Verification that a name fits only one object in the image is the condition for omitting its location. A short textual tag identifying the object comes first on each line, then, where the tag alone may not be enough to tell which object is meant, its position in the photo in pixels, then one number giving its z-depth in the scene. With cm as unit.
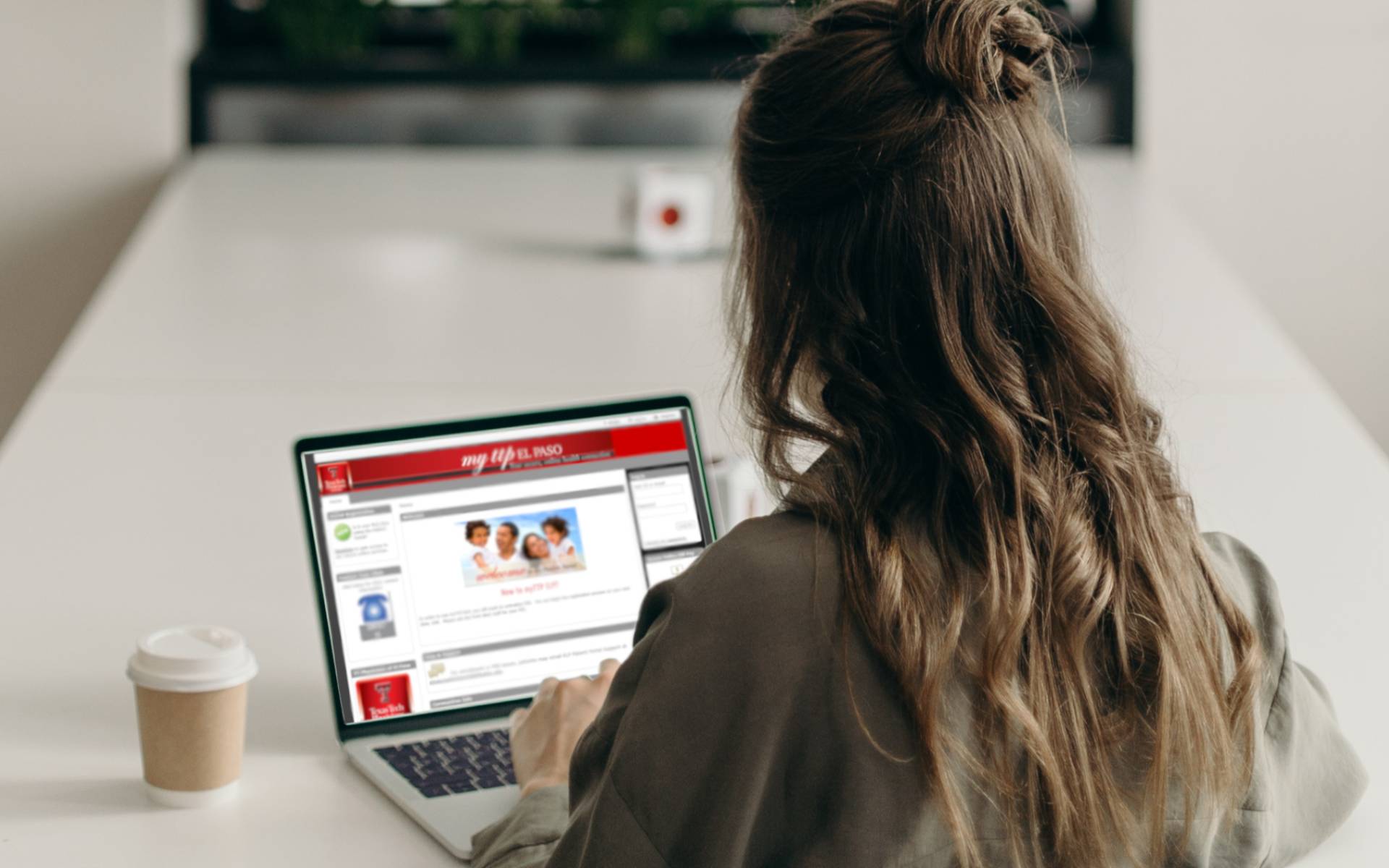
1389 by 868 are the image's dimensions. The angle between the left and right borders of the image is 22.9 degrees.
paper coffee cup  242
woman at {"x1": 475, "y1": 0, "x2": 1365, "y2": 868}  217
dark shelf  484
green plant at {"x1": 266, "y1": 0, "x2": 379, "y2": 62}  490
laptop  254
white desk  250
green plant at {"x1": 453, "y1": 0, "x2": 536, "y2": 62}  493
